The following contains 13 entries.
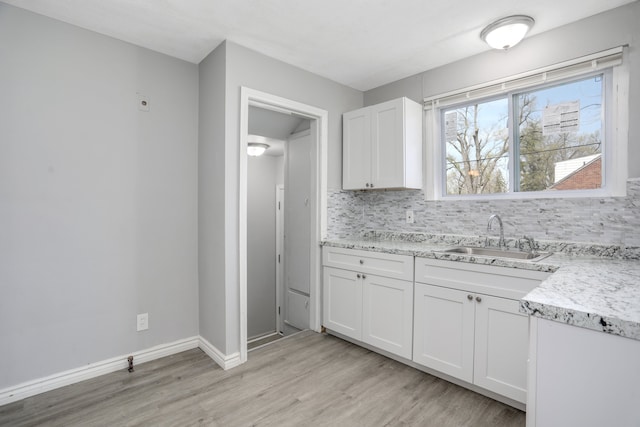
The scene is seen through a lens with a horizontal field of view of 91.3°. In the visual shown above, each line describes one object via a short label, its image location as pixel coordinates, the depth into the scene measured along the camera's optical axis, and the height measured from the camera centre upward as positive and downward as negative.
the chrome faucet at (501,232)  2.38 -0.18
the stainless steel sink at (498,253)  2.15 -0.34
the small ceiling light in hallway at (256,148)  4.39 +0.85
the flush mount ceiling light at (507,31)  2.09 +1.22
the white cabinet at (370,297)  2.38 -0.76
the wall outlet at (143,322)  2.47 -0.91
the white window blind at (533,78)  2.04 +0.97
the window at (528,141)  2.20 +0.54
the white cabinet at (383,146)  2.79 +0.58
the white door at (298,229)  3.38 -0.24
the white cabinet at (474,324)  1.83 -0.75
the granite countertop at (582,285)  0.83 -0.30
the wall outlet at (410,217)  3.07 -0.09
